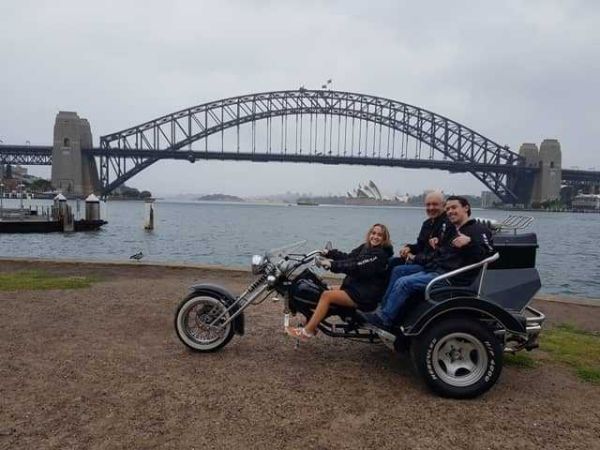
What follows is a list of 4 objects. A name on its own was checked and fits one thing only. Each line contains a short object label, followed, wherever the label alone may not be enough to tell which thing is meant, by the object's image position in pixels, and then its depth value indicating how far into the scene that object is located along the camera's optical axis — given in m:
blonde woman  4.88
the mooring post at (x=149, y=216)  42.44
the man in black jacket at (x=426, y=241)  4.98
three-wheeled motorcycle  4.36
